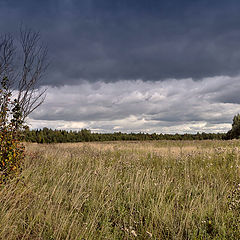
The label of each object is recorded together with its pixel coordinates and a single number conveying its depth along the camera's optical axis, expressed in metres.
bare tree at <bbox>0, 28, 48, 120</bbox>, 13.76
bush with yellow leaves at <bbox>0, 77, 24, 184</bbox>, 4.75
